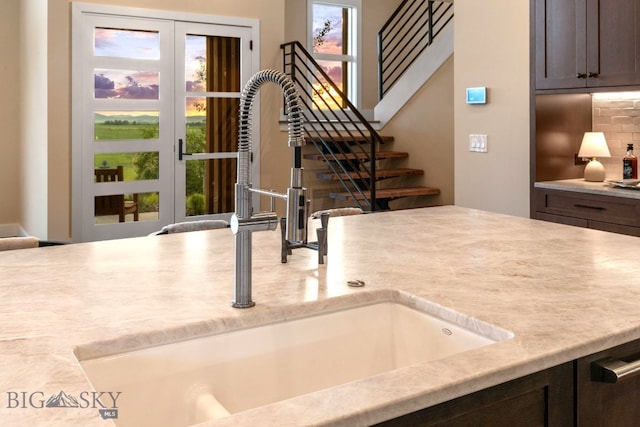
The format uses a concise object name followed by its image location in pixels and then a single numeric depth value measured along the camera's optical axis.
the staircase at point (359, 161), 6.52
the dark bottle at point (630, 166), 4.02
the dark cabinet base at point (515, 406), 0.98
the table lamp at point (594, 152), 4.09
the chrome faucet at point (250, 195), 1.31
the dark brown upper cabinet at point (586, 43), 3.62
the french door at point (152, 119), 5.94
